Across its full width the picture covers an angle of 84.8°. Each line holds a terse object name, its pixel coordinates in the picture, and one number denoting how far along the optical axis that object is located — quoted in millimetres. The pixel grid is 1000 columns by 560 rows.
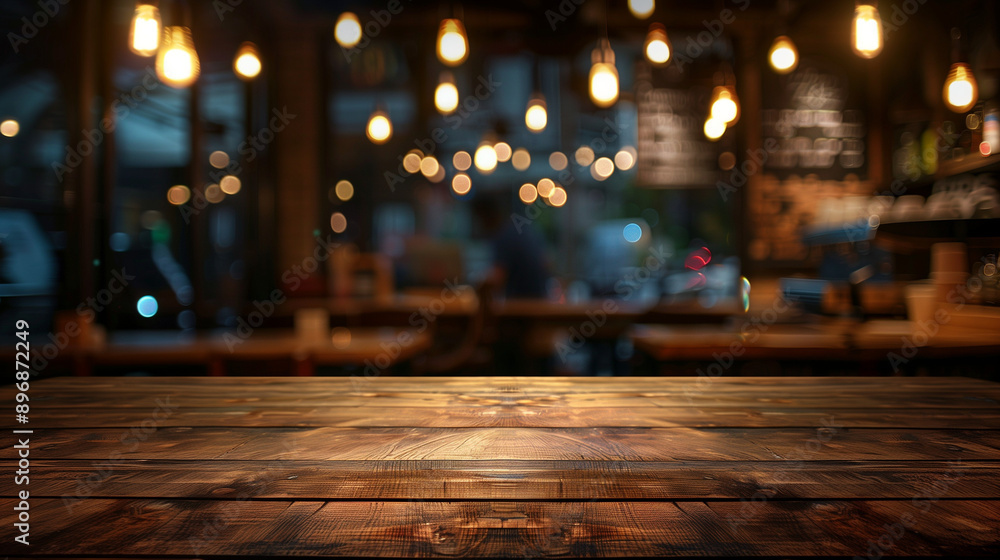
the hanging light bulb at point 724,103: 3398
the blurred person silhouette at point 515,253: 4215
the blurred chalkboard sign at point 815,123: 4852
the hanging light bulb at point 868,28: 2586
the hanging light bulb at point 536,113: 4148
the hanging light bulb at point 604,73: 2879
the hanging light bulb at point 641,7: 3841
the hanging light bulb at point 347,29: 3186
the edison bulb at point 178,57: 2297
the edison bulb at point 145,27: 2199
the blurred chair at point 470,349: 3031
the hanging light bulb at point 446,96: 3521
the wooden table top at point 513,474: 557
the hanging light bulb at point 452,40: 2766
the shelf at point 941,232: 1778
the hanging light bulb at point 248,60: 3340
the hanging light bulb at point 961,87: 2543
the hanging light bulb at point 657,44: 3297
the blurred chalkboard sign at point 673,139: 4945
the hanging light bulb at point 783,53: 3219
